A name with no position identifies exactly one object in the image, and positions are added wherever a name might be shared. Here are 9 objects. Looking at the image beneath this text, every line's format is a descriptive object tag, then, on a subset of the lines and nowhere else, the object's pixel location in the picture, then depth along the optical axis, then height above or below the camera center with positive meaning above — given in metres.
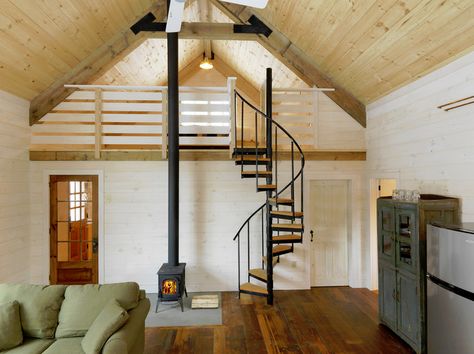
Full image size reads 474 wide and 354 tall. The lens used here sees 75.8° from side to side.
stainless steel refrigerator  2.65 -1.01
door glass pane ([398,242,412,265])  3.51 -0.83
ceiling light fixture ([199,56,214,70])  6.61 +2.60
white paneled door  5.63 -0.90
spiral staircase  4.67 -0.56
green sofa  2.74 -1.21
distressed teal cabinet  3.32 -0.92
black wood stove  4.48 -1.52
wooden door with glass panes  5.27 -0.78
